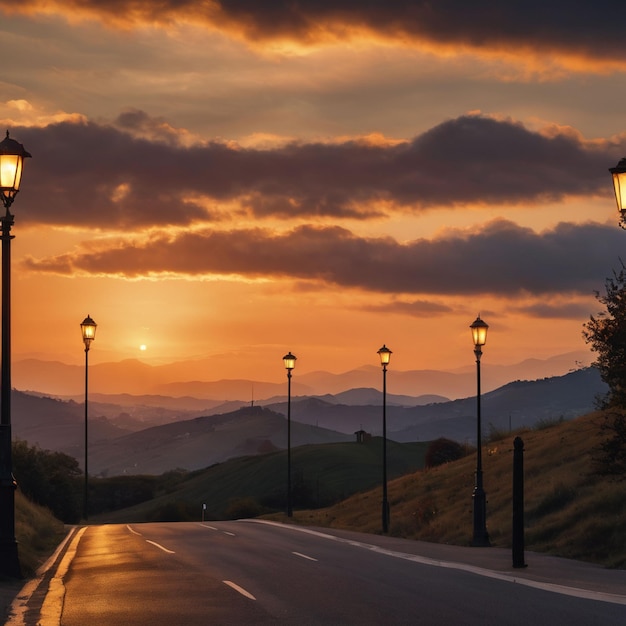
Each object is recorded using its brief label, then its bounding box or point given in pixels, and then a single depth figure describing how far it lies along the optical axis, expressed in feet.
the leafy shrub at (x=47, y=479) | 201.26
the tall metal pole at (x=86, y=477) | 167.43
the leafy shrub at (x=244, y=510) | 250.98
